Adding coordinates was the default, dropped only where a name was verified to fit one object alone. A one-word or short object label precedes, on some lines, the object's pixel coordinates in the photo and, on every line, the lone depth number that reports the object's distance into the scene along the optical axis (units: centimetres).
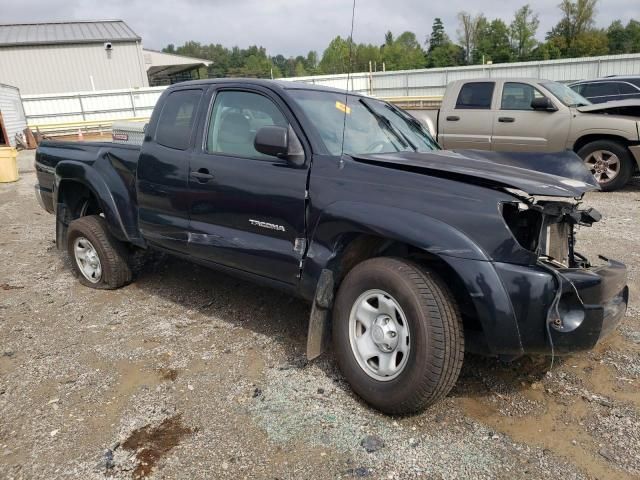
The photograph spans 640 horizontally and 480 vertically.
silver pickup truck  826
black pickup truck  248
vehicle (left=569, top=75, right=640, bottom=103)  1088
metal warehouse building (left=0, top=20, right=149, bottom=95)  3425
